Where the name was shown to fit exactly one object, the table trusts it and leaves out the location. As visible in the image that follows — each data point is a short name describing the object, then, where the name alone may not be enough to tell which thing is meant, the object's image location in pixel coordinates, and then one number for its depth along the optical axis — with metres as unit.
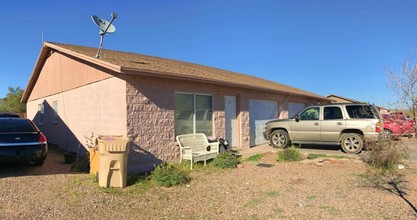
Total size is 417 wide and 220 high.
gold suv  10.98
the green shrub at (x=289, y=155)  9.98
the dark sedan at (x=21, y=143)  7.85
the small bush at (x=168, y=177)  7.45
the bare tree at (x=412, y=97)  5.41
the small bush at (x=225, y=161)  9.29
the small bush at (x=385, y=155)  8.26
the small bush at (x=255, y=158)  10.29
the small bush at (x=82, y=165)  9.05
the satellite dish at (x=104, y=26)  9.88
